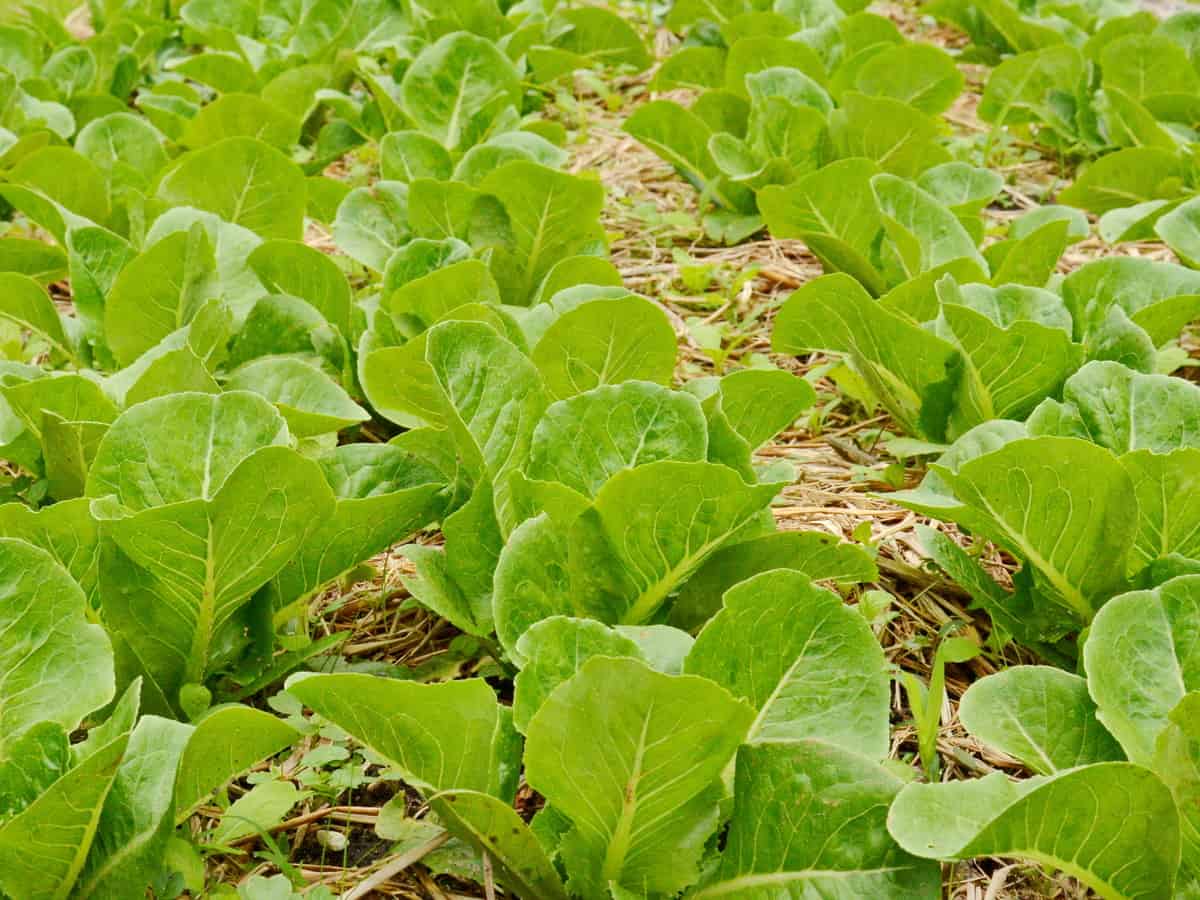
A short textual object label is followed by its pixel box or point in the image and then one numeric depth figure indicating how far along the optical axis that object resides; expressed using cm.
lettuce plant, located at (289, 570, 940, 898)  114
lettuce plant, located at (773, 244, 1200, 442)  189
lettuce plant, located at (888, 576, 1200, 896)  114
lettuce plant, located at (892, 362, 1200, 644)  148
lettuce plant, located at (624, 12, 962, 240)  284
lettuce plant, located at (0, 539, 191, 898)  118
